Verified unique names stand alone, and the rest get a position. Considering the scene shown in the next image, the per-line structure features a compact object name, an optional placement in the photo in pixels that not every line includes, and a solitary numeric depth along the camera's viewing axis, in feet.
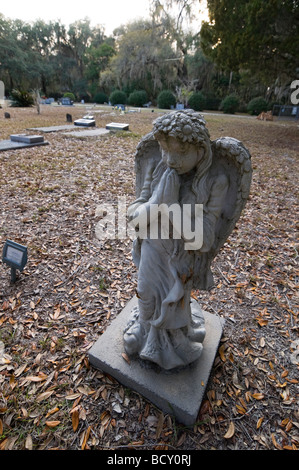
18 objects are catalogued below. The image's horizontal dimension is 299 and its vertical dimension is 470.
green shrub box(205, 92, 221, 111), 92.68
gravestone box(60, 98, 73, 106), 91.86
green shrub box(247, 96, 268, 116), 80.01
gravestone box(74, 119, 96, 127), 41.29
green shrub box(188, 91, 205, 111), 82.79
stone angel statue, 4.33
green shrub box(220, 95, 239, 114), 82.07
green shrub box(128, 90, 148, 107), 90.22
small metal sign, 9.46
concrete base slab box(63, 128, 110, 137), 34.34
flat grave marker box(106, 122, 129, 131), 38.42
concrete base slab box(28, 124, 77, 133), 36.00
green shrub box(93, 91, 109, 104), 106.22
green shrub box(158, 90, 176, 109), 84.33
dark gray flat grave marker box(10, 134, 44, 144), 28.07
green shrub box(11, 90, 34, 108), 68.18
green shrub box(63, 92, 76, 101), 101.24
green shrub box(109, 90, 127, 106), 91.09
